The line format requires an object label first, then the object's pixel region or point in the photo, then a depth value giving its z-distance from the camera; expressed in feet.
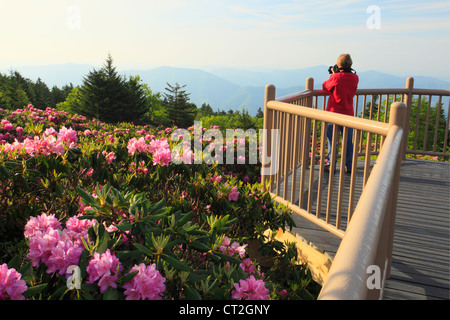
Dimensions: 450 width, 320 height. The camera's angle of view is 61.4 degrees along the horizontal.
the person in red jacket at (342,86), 19.16
